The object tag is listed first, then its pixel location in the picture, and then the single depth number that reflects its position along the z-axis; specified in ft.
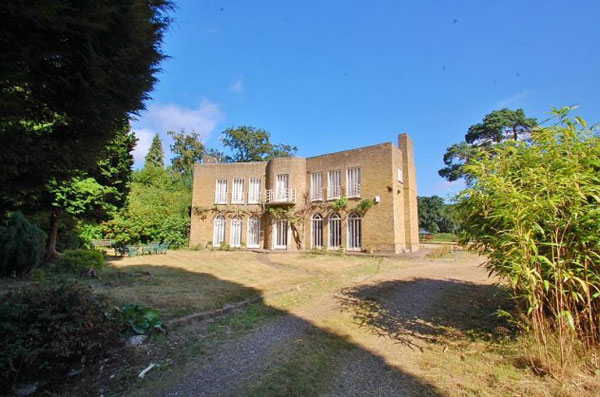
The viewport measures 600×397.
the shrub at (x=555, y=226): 9.42
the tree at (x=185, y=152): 123.65
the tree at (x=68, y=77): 8.02
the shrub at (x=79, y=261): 26.99
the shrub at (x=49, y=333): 8.57
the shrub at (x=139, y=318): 12.92
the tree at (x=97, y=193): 28.27
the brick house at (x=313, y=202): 58.70
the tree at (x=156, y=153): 131.68
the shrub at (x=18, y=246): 22.39
